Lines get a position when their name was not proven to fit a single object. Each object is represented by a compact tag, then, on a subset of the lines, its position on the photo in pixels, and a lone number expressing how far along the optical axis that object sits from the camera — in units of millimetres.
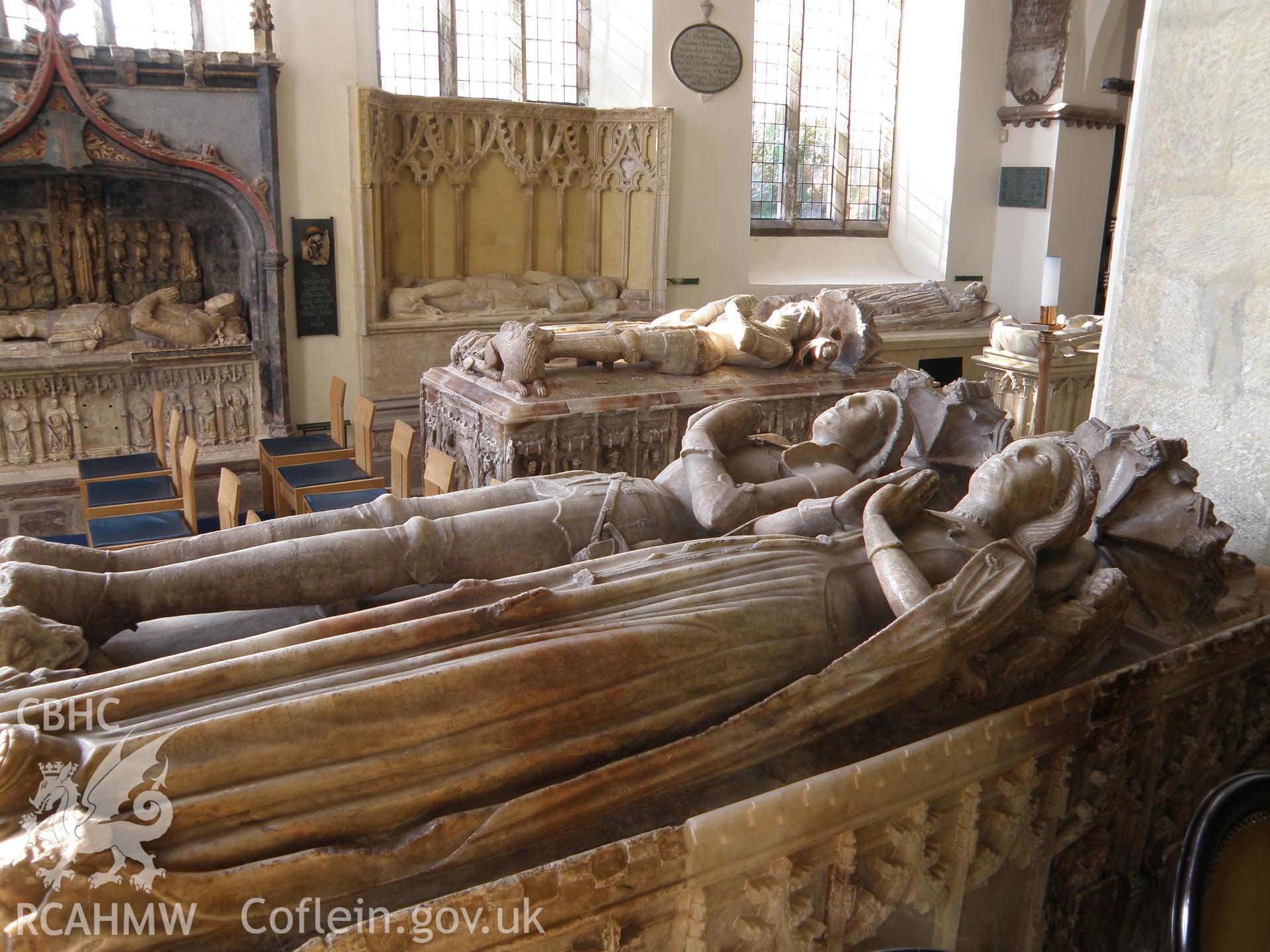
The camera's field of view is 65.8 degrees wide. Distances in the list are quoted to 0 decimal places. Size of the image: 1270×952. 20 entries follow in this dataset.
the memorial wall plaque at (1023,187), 10219
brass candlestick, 4973
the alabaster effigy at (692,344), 5230
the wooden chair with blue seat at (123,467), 5320
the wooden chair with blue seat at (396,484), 4965
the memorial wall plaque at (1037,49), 9875
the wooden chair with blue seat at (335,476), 5258
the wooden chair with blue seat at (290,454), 5785
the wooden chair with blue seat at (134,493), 4852
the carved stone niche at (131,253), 6449
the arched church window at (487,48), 8289
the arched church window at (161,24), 7023
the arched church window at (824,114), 10234
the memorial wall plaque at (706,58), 8656
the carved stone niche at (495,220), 7820
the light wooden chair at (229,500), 4254
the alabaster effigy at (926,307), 8320
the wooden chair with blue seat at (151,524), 4430
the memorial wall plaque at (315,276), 7379
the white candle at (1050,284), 4816
